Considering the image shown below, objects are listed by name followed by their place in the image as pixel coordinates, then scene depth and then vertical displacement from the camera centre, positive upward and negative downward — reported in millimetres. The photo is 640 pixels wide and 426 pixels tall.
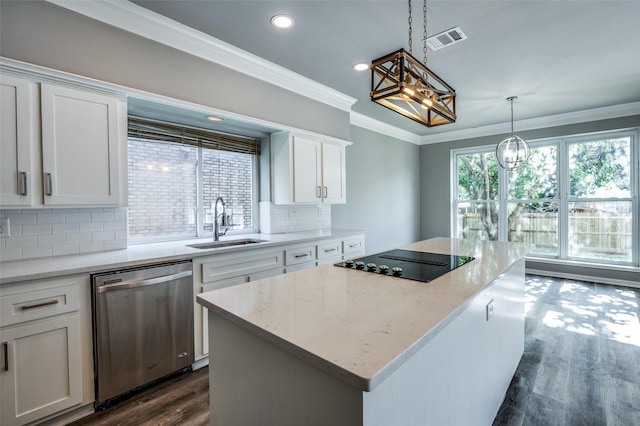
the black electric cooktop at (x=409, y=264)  1536 -325
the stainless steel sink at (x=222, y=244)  2684 -297
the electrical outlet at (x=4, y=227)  1828 -76
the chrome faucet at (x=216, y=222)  2891 -98
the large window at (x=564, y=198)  4562 +148
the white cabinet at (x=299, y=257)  2896 -457
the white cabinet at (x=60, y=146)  1713 +424
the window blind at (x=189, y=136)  2539 +734
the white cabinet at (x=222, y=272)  2283 -497
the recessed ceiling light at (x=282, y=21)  2252 +1449
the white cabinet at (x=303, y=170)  3316 +472
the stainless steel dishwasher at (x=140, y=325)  1837 -747
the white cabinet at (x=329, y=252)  3198 -454
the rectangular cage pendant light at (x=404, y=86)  1473 +634
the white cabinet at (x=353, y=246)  3510 -439
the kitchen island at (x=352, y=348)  779 -442
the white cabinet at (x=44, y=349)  1552 -742
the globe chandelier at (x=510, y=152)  3793 +736
